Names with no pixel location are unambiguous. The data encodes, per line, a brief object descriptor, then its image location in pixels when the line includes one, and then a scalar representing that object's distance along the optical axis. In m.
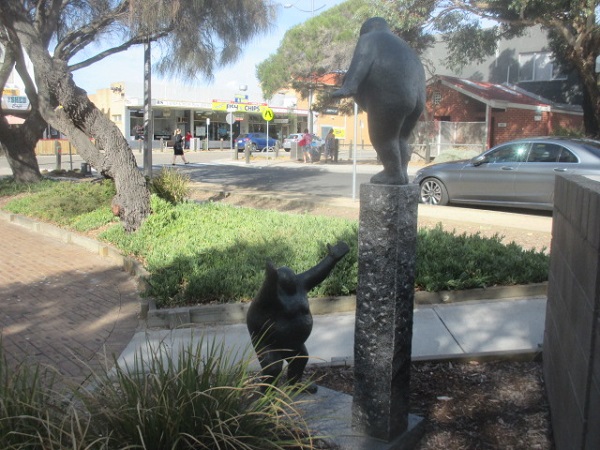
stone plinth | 3.05
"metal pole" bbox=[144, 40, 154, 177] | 17.30
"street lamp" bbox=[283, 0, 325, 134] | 32.56
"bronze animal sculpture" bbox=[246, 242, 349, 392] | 3.44
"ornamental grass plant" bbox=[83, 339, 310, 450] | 2.62
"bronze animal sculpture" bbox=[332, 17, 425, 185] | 3.01
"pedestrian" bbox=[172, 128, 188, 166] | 27.12
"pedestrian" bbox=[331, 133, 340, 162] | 31.95
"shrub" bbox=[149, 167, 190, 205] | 11.38
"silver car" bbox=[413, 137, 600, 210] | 10.77
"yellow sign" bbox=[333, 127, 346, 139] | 34.75
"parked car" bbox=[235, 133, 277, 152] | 46.08
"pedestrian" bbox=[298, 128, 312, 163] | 32.62
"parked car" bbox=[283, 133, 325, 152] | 33.01
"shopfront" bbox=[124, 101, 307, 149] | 48.84
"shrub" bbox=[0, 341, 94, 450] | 2.54
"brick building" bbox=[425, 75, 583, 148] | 26.94
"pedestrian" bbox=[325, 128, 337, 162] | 32.03
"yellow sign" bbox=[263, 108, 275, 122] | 29.73
